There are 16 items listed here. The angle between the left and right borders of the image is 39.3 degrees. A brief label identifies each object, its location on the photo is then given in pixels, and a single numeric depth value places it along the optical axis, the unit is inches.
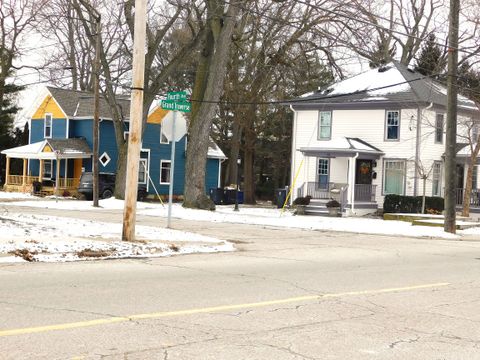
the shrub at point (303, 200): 1293.1
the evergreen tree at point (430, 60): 1865.2
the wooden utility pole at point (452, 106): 862.5
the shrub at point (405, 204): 1304.1
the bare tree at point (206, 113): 1193.4
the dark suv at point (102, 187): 1587.1
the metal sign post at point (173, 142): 701.9
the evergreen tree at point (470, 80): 1274.7
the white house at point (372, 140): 1326.3
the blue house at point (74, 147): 1754.4
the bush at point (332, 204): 1274.6
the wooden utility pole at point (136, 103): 532.1
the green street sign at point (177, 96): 697.3
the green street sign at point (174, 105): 689.6
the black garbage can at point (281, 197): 1566.2
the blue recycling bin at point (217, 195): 1728.6
